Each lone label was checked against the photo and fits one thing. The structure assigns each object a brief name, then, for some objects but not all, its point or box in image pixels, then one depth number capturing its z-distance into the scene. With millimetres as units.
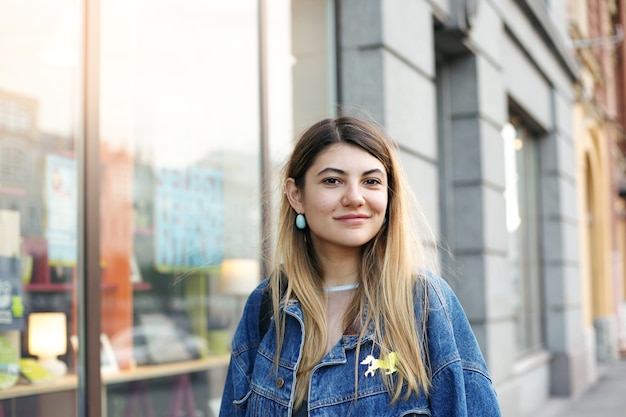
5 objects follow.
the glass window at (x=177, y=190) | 5379
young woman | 2295
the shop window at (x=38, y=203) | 4266
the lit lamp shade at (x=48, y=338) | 4387
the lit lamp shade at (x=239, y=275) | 5770
